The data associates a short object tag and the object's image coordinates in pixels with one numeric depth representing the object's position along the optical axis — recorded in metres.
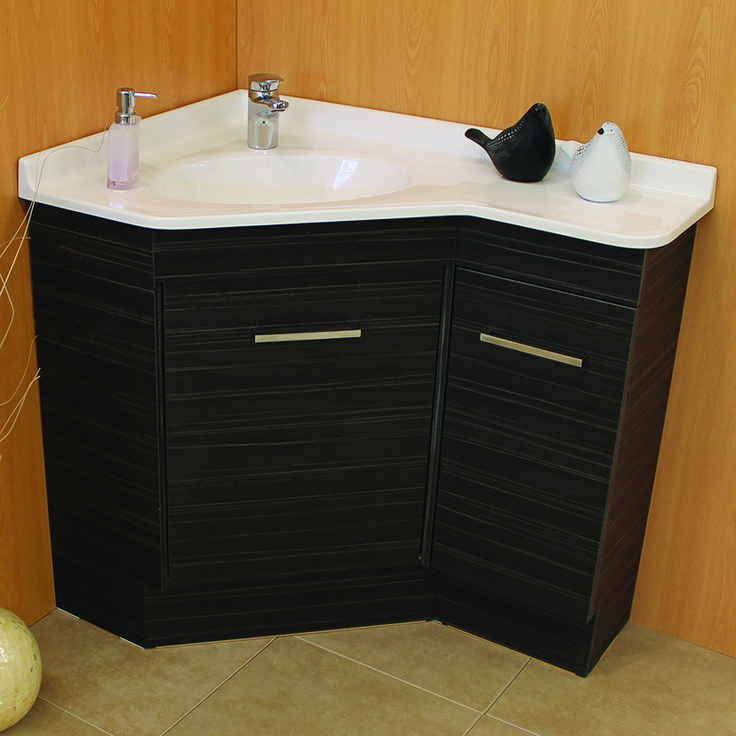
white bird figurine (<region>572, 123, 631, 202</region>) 1.78
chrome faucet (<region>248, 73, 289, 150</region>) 2.01
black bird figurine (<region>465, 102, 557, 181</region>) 1.84
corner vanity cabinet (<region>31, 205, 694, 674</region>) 1.73
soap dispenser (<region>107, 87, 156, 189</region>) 1.75
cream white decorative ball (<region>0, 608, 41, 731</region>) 1.75
